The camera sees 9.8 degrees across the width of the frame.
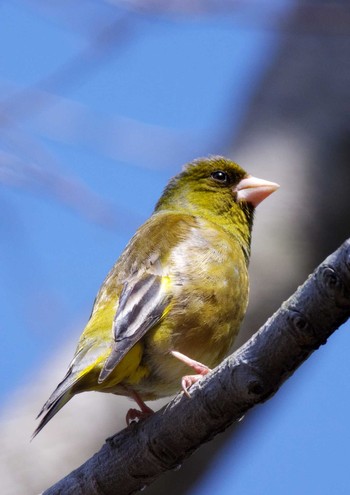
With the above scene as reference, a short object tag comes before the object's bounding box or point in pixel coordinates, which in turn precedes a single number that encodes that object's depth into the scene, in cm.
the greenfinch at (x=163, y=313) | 729
